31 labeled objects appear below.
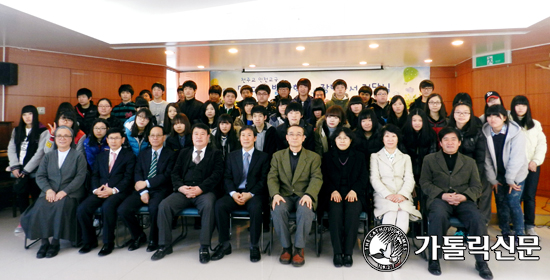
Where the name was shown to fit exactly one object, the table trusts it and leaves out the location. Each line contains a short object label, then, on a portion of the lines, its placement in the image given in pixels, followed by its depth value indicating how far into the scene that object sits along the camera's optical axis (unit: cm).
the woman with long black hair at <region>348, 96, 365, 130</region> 405
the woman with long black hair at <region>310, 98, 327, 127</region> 419
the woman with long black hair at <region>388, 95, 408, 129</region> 394
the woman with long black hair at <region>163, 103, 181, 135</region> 419
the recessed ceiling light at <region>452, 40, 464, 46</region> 530
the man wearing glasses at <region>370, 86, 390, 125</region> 448
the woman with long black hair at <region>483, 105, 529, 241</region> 344
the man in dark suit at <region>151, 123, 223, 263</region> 317
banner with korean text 780
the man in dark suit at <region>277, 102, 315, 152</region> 369
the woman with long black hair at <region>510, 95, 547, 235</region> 362
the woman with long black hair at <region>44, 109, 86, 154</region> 399
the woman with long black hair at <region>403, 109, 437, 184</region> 352
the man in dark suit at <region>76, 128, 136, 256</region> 331
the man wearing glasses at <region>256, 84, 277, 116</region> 472
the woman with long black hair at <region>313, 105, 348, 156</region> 370
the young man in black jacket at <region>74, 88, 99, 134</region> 484
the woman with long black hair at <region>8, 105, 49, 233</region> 420
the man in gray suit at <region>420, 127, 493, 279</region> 281
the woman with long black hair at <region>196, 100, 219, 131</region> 432
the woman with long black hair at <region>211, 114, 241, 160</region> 386
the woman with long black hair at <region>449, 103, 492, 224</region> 337
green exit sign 605
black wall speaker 561
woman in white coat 302
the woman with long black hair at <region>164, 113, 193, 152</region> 389
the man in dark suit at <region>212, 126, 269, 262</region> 314
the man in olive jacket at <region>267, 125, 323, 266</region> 302
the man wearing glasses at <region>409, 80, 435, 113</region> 438
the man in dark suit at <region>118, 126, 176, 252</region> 333
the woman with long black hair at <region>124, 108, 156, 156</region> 391
